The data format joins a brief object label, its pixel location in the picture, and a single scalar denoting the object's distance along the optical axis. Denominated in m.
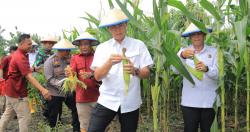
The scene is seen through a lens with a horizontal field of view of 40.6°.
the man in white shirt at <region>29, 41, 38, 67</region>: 5.71
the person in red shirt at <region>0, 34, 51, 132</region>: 3.52
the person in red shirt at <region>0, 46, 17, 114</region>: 4.25
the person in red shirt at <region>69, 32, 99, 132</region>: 3.42
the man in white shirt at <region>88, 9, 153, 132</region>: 2.37
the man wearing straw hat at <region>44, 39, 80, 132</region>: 3.93
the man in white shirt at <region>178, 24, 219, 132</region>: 2.66
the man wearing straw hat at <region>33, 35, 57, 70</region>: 4.62
